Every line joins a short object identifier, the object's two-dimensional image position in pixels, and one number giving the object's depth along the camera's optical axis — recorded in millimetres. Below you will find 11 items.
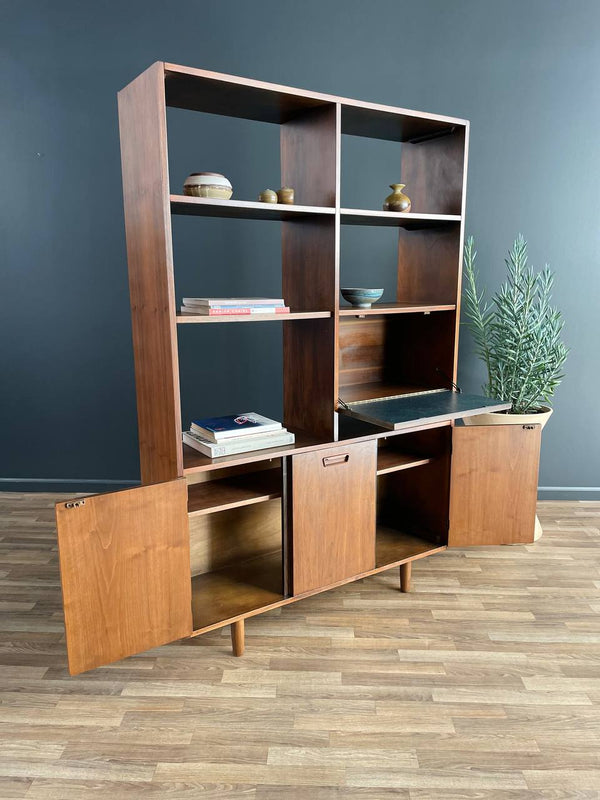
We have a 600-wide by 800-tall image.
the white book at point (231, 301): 1884
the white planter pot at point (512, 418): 2861
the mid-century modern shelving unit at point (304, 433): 1782
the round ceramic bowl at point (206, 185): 1830
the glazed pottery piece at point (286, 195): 2031
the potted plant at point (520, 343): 2848
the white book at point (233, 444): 1994
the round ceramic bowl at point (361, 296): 2299
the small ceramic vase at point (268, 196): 1963
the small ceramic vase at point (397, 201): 2312
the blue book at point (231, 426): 2025
